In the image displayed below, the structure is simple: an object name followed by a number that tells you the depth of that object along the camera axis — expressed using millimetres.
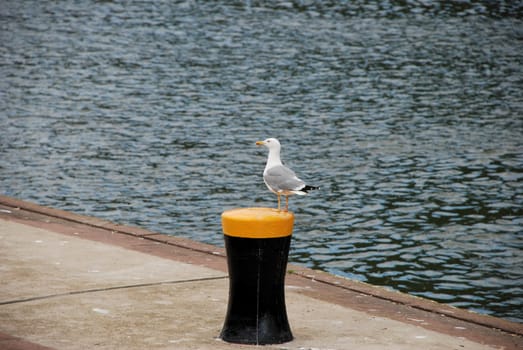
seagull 16391
